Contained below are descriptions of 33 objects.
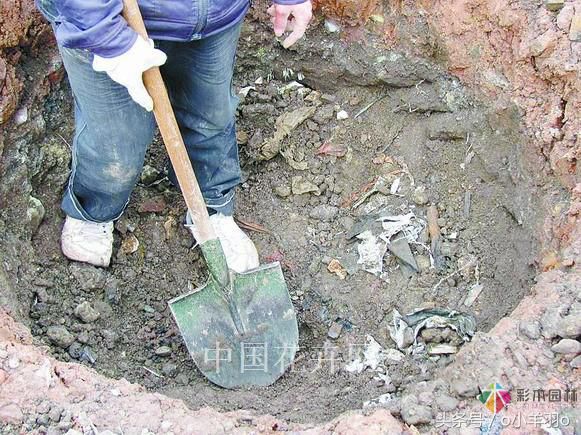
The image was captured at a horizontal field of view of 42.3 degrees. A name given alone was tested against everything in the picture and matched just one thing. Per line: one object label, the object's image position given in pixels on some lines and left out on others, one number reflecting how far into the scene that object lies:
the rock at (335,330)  2.91
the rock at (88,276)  2.95
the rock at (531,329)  2.26
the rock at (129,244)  3.13
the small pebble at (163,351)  2.84
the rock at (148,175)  3.33
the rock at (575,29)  2.81
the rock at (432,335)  2.76
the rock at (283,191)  3.36
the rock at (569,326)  2.20
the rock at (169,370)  2.79
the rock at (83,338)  2.74
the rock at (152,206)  3.24
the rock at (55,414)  2.08
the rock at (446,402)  2.16
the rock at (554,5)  2.88
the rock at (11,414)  2.06
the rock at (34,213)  2.92
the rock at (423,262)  3.07
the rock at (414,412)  2.14
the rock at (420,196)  3.23
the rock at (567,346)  2.17
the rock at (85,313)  2.83
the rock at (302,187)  3.35
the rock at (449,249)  3.07
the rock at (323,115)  3.51
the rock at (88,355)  2.70
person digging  2.06
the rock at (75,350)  2.70
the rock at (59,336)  2.68
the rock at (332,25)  3.45
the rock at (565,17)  2.84
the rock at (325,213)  3.30
